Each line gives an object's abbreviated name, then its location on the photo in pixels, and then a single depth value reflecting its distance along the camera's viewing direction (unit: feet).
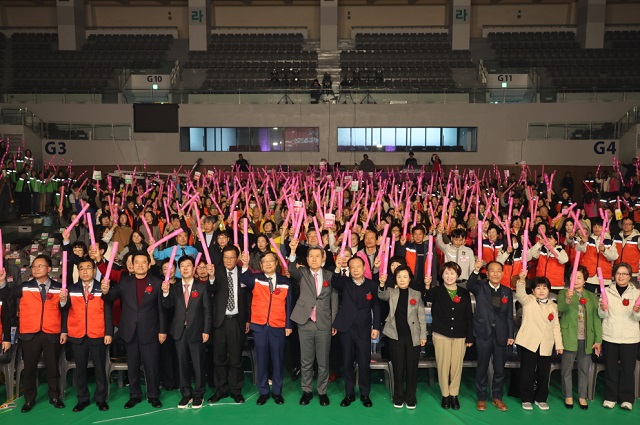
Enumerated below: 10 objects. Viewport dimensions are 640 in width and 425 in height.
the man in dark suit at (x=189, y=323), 18.43
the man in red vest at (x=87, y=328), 18.19
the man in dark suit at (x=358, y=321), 18.54
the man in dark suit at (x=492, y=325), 18.39
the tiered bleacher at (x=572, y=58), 73.61
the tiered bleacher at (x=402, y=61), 73.26
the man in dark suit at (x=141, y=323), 18.38
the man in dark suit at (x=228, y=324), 18.89
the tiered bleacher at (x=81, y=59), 76.79
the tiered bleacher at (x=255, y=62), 74.43
